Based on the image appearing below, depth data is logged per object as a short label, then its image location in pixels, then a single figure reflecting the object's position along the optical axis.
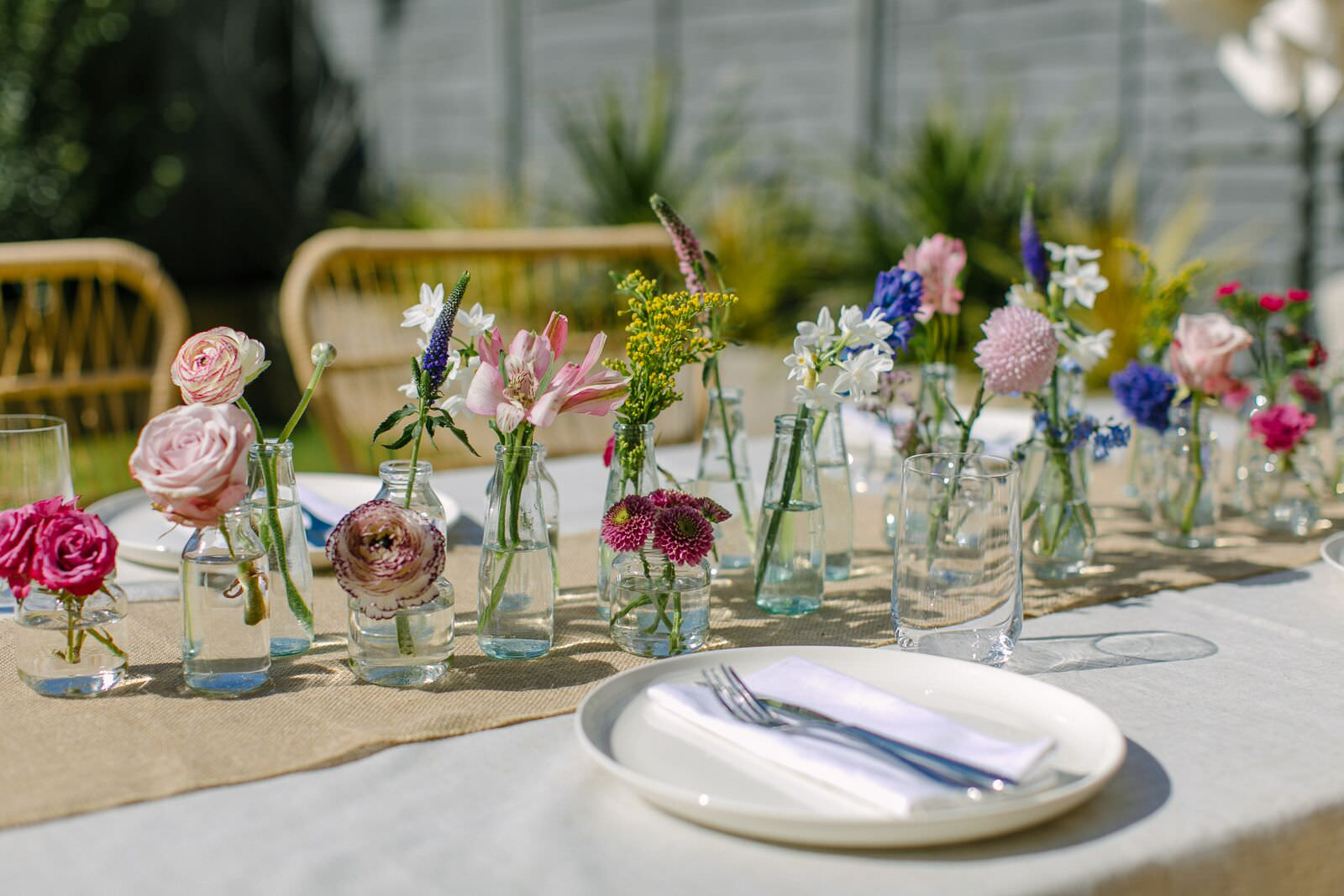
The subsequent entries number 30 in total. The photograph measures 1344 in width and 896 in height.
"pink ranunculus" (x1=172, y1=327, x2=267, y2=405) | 0.93
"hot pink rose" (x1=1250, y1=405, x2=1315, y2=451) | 1.44
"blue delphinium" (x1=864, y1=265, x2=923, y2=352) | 1.19
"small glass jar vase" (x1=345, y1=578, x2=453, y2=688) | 1.00
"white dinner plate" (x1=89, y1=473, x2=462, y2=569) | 1.28
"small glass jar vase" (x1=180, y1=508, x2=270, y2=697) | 0.96
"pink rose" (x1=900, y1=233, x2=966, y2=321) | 1.30
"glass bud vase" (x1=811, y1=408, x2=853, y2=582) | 1.28
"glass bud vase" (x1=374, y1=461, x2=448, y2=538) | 1.03
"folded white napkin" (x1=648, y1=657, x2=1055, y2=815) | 0.76
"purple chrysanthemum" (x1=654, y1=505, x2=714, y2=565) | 1.00
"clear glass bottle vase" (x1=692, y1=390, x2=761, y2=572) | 1.30
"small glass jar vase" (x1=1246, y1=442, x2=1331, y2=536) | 1.49
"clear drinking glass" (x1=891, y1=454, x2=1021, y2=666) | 0.98
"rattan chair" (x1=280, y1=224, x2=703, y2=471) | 2.09
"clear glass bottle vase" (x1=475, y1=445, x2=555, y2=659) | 1.04
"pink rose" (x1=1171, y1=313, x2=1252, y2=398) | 1.37
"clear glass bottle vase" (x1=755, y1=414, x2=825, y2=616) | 1.19
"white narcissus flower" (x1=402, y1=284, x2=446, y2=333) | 1.05
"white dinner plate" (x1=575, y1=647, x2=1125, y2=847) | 0.72
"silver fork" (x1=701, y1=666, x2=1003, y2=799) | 0.78
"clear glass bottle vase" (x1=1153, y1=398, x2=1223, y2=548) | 1.42
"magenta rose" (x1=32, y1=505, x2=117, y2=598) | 0.91
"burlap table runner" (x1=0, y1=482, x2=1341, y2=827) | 0.83
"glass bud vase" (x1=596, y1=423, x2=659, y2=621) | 1.11
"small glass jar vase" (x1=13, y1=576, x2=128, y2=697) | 0.95
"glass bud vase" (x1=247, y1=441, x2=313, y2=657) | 1.05
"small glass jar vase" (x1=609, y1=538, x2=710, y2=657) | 1.06
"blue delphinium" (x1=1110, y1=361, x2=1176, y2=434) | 1.40
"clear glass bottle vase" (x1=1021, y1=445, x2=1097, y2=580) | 1.32
